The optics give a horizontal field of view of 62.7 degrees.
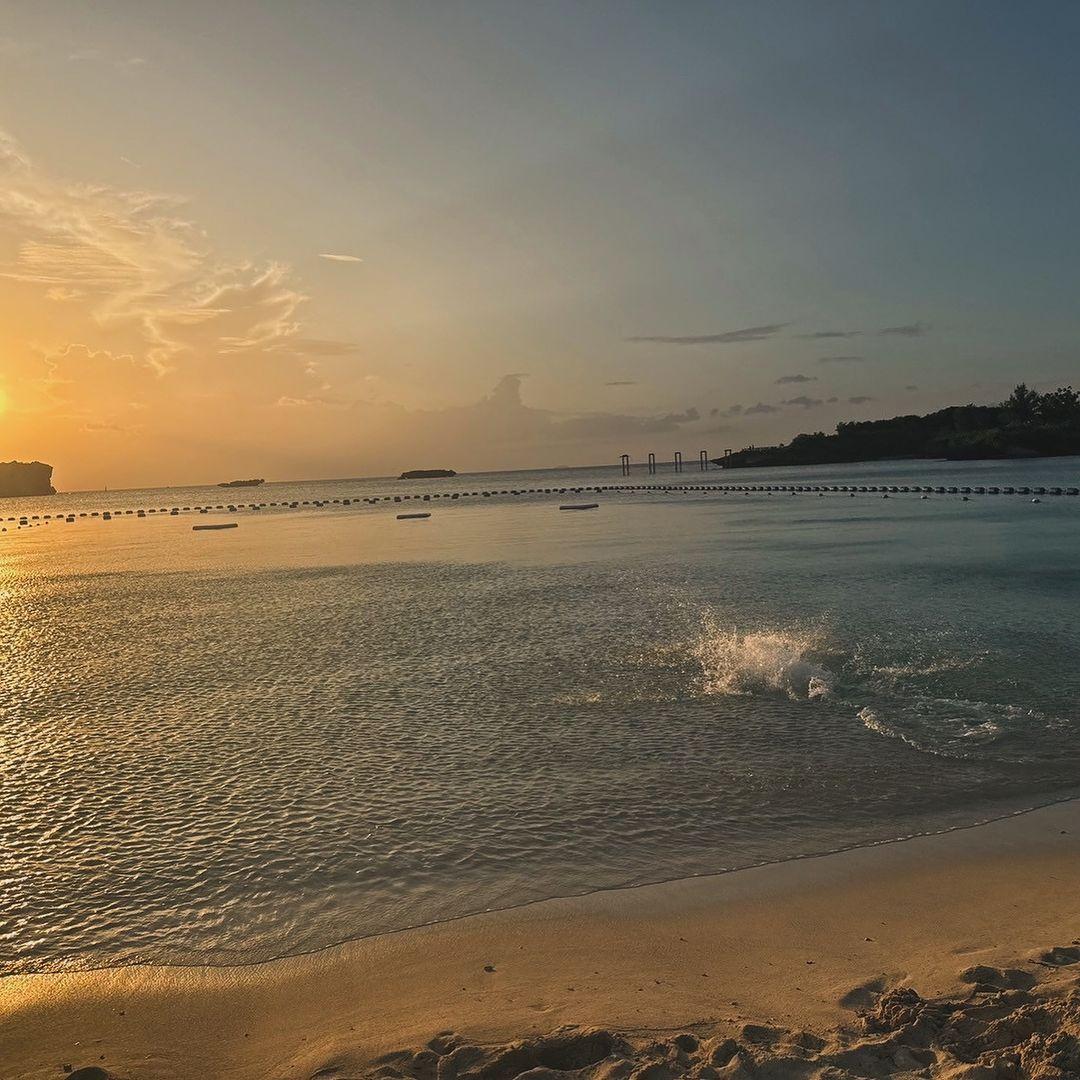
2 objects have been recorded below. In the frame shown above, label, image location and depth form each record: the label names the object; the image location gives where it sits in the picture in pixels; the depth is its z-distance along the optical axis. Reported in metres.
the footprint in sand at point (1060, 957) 6.61
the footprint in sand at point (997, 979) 6.22
